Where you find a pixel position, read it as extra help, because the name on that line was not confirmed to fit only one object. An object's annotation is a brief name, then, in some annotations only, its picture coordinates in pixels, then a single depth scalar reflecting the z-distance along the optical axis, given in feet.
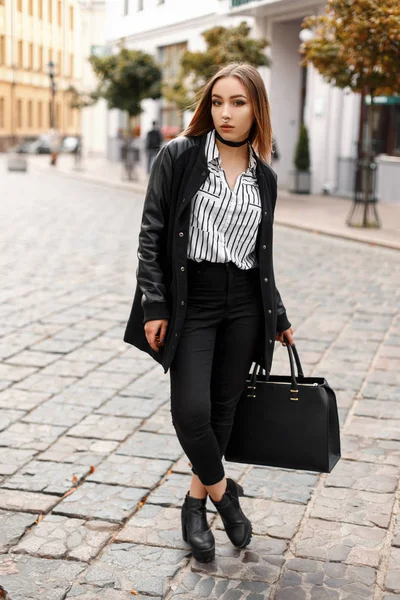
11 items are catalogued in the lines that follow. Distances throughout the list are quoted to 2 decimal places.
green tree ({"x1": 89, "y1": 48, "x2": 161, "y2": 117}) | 92.17
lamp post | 137.49
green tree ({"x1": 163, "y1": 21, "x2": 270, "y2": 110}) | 68.90
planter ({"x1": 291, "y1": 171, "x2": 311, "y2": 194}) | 76.95
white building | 75.51
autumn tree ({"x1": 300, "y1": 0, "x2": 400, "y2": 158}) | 42.52
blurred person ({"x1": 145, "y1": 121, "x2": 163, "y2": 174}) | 91.40
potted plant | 75.15
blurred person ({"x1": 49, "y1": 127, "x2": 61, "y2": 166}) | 127.44
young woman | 10.49
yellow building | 88.22
